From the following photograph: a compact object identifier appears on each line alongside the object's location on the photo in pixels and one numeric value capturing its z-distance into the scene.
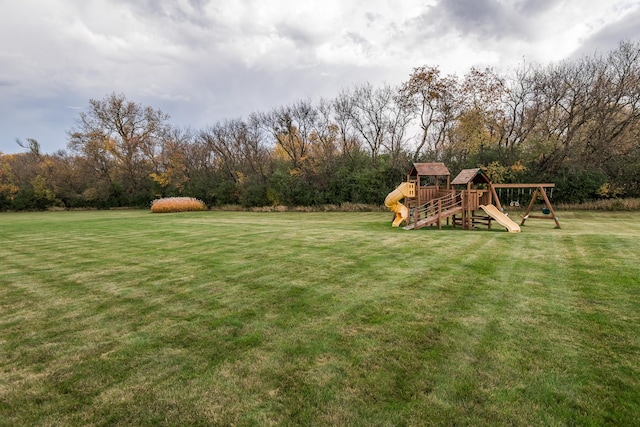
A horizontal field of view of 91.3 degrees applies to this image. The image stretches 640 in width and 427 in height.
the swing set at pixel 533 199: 13.03
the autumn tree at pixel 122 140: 35.16
